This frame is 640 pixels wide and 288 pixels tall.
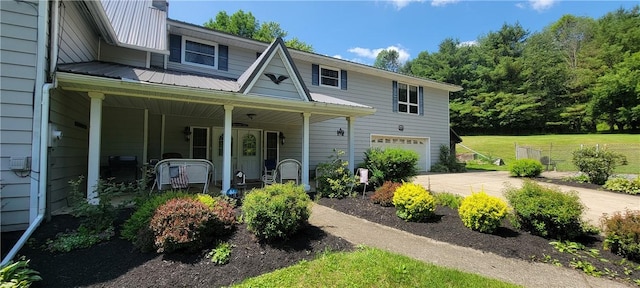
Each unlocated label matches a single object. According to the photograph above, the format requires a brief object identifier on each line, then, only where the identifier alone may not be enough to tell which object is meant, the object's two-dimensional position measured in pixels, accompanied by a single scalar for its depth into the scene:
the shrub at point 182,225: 3.71
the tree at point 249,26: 29.70
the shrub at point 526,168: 13.42
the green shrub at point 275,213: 4.14
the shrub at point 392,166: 8.55
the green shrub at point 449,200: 6.73
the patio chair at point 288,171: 7.91
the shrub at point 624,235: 3.98
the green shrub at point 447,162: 15.89
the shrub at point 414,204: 5.68
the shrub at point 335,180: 7.89
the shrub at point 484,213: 4.98
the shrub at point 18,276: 2.84
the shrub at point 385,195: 6.73
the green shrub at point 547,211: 4.61
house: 4.49
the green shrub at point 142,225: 3.87
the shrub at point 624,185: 9.41
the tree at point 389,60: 53.50
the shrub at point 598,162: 10.67
